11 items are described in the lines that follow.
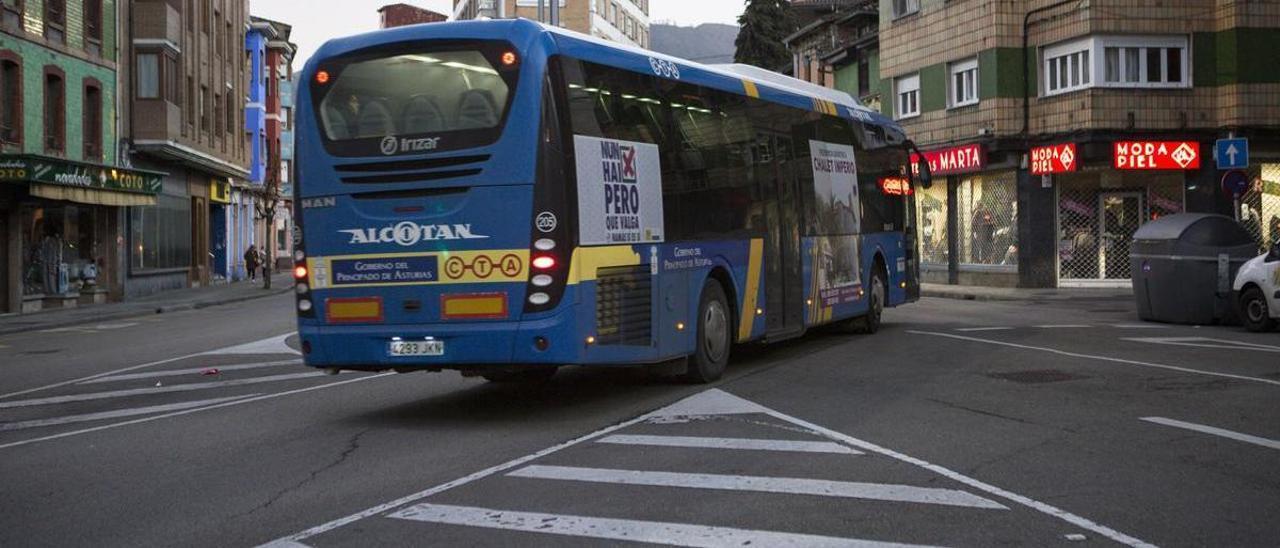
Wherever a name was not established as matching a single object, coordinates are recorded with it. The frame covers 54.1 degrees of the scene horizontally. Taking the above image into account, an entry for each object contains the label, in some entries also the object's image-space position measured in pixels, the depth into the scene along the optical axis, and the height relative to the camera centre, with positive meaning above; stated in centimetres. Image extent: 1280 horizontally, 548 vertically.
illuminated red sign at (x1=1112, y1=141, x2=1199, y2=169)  3041 +273
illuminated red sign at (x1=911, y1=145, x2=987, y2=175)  3362 +305
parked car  1798 -38
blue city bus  955 +59
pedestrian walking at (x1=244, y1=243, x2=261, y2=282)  5731 +98
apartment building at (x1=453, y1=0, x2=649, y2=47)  8575 +1886
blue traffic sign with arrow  2522 +227
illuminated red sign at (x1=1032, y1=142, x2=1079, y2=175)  3112 +277
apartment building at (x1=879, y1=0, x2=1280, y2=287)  3044 +369
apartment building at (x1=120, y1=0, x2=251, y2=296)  3809 +513
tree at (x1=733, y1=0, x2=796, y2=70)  6825 +1321
